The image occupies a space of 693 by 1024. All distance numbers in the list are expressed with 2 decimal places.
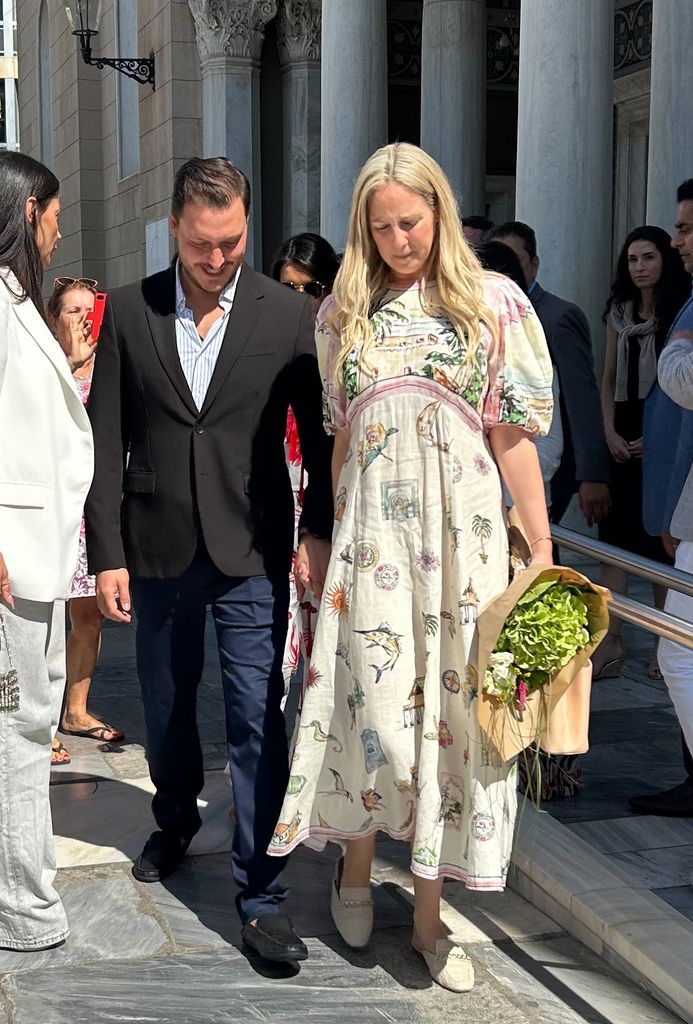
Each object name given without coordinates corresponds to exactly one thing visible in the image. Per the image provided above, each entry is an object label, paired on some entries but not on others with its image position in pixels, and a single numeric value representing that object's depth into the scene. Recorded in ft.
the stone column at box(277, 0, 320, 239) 49.67
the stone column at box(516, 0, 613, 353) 26.09
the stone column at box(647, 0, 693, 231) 25.22
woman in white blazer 10.75
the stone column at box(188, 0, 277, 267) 49.26
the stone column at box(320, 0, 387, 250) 35.32
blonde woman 10.23
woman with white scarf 19.25
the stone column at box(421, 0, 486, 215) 37.47
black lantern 56.34
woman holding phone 17.58
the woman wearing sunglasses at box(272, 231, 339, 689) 14.51
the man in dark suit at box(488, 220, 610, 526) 17.30
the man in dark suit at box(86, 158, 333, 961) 11.18
